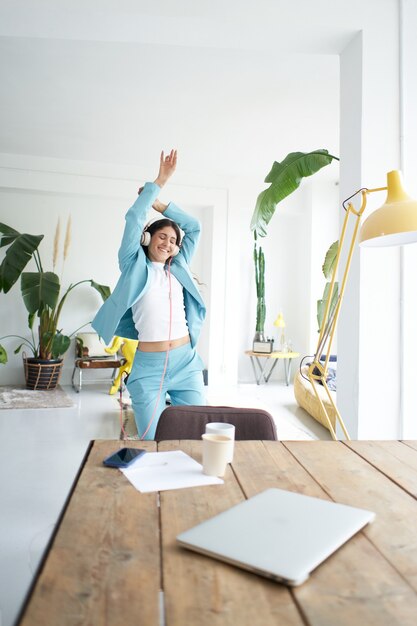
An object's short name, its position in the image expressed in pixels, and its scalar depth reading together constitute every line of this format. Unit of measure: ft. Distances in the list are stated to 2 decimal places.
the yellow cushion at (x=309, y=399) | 14.14
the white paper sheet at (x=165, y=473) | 3.45
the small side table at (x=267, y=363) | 21.71
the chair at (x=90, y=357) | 19.45
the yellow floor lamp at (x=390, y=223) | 4.70
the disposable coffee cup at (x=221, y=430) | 4.16
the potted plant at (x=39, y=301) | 17.78
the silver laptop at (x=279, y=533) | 2.29
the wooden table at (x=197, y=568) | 1.98
